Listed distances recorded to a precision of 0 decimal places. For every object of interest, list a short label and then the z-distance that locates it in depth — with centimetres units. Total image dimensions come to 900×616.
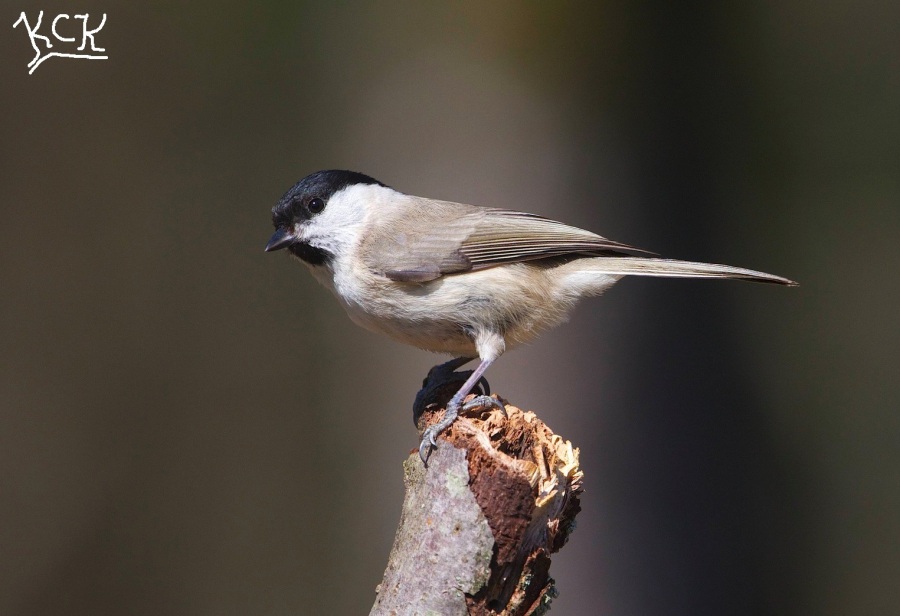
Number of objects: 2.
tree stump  312
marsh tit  317
